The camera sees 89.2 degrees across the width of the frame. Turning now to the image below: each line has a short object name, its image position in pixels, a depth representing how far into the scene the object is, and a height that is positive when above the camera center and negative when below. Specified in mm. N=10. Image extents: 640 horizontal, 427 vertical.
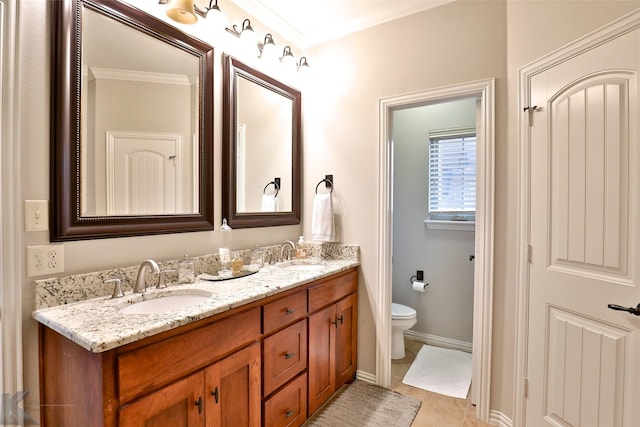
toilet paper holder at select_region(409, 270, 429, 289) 3064 -655
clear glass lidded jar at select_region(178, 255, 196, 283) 1679 -335
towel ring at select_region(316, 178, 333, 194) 2510 +198
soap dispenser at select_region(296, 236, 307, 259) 2445 -329
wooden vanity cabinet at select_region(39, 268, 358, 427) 1040 -650
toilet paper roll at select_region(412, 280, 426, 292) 2986 -725
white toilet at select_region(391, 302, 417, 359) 2695 -981
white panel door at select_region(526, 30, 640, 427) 1312 -147
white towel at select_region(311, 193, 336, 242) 2424 -93
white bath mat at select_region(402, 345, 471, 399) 2328 -1288
